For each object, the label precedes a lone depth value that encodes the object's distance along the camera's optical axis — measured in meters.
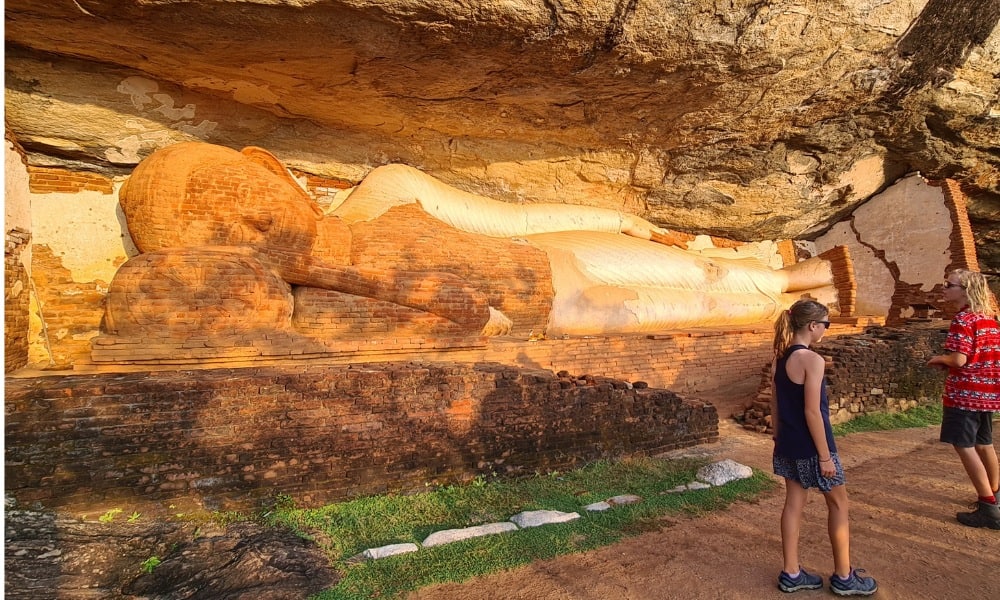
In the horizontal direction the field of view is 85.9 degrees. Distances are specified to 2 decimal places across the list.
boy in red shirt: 3.37
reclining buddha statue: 4.80
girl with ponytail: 2.56
